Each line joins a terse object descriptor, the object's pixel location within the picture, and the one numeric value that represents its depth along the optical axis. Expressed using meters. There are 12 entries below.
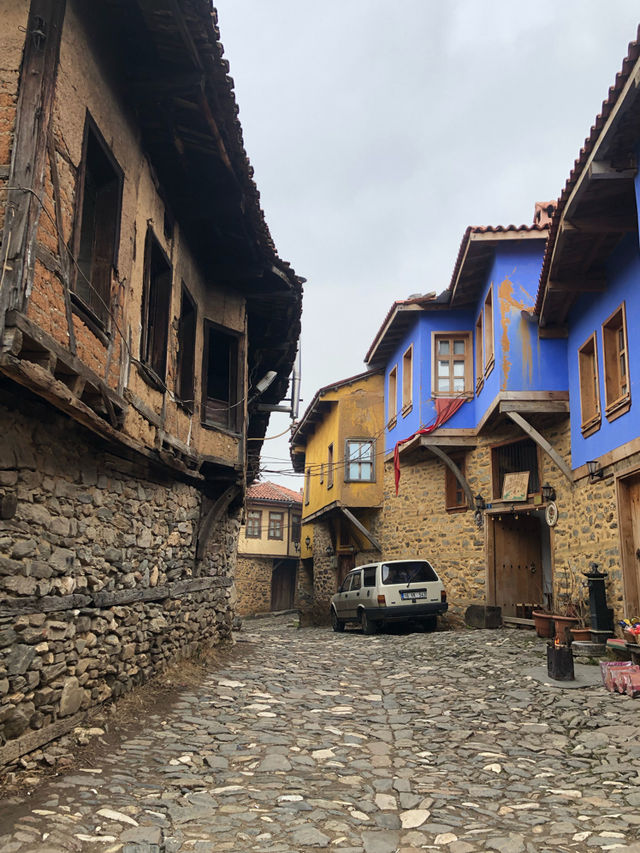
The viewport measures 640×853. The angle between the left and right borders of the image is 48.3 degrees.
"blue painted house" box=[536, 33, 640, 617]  8.48
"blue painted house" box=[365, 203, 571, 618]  13.82
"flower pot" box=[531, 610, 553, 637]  12.12
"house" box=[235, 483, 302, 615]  33.56
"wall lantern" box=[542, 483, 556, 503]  13.53
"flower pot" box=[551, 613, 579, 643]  10.75
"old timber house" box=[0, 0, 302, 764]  5.14
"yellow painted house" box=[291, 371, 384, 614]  21.80
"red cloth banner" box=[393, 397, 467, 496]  17.08
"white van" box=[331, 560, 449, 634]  14.90
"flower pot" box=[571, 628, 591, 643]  10.21
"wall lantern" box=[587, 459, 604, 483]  11.01
